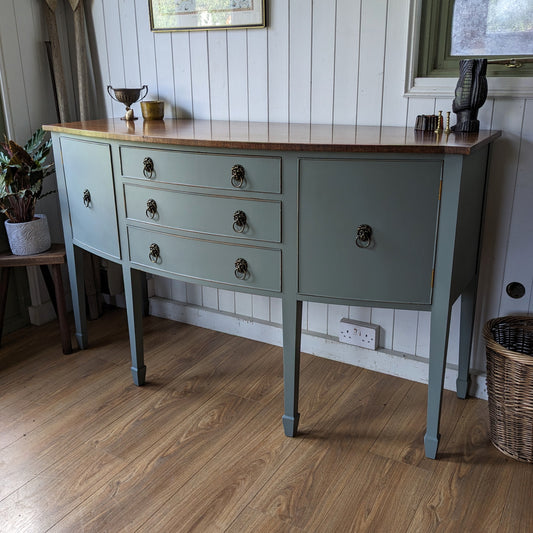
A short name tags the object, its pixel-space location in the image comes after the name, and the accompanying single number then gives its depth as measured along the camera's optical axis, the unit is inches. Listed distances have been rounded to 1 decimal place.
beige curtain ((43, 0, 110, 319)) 97.9
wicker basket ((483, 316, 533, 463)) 64.6
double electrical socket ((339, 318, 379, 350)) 87.4
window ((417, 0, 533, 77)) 67.9
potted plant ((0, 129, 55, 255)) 87.2
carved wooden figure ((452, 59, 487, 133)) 65.3
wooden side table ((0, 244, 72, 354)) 91.2
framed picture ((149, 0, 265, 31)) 82.7
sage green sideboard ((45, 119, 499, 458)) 59.8
